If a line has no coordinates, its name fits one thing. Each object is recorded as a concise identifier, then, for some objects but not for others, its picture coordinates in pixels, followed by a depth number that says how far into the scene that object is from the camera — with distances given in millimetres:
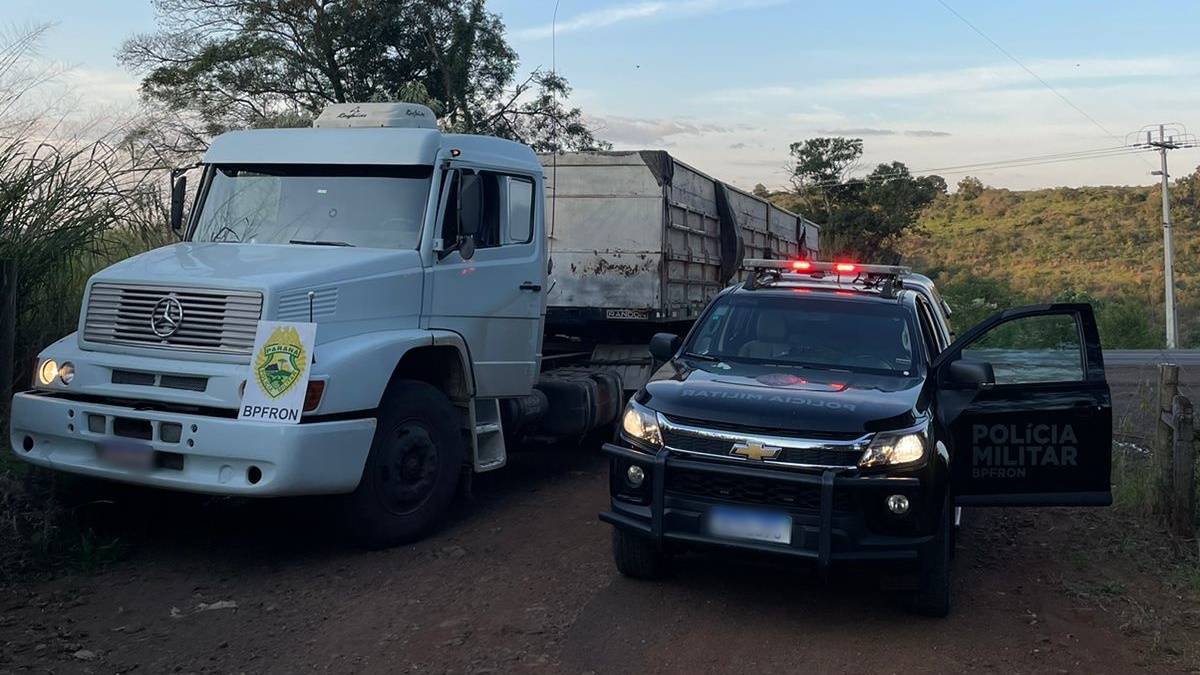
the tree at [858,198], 40219
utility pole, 36688
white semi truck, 6266
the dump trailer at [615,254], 11148
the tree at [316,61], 25484
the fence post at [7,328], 7453
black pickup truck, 5406
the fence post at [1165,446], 7543
